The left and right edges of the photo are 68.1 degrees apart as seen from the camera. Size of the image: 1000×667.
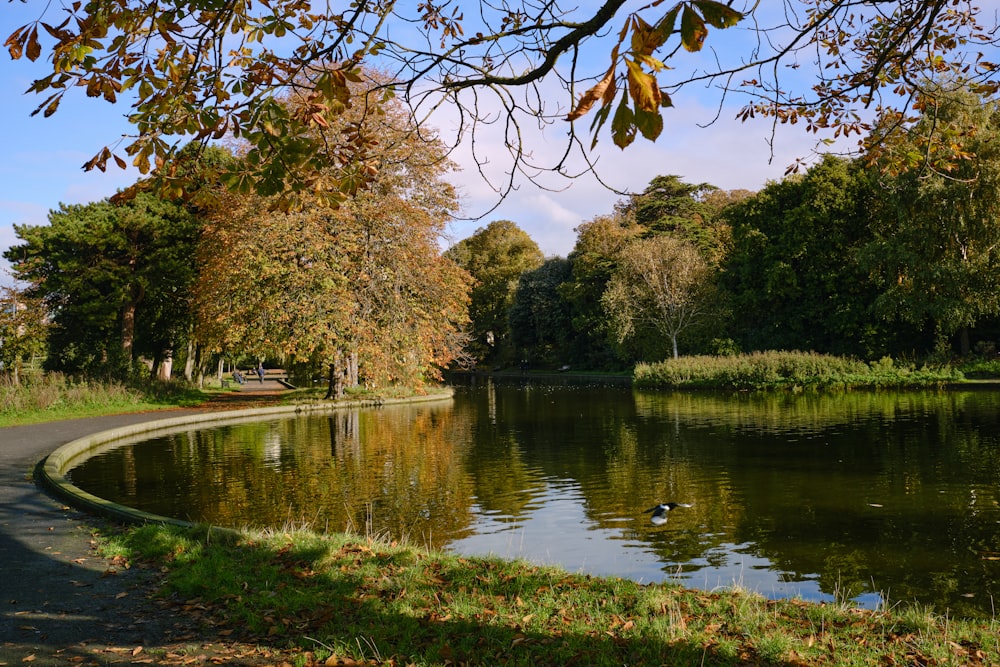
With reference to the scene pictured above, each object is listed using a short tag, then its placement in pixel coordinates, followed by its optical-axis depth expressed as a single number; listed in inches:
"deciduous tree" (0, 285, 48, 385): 1077.8
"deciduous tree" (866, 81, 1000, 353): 1207.1
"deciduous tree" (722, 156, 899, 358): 1667.1
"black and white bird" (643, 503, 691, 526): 352.2
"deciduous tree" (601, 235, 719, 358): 1843.0
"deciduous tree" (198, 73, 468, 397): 1008.9
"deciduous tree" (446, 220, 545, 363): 2789.6
